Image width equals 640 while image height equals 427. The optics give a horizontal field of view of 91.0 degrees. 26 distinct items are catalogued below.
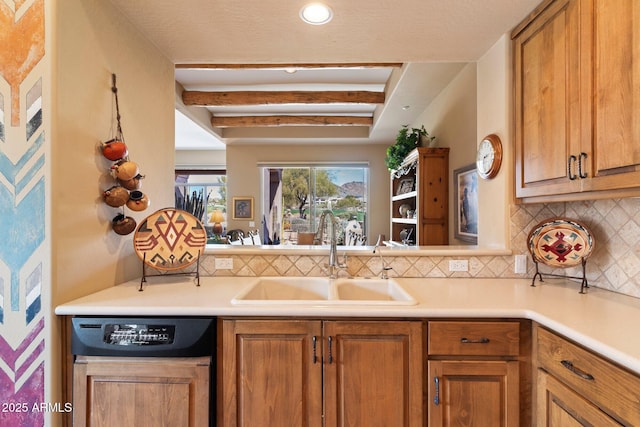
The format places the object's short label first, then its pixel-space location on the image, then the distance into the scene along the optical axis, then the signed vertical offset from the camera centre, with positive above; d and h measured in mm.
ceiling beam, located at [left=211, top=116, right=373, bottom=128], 4773 +1436
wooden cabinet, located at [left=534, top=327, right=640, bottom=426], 836 -517
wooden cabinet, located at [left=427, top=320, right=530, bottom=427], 1189 -605
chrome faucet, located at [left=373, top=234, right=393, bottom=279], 1717 -294
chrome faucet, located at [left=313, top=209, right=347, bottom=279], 1717 -205
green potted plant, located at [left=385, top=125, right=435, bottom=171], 3717 +854
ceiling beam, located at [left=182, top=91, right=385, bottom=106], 3832 +1440
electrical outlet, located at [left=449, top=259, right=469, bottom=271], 1780 -284
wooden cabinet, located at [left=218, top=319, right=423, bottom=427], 1217 -620
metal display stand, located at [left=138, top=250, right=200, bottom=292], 1610 -339
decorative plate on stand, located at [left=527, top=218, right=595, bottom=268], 1497 -135
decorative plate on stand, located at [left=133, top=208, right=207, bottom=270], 1623 -134
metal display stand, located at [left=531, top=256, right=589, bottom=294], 1426 -318
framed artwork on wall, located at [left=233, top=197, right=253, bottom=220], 6012 +121
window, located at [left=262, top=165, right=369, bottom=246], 5969 +374
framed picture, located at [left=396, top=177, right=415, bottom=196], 3841 +374
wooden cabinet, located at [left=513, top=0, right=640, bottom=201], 1080 +469
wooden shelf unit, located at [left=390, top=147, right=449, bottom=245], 3221 +192
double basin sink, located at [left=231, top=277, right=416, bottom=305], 1614 -399
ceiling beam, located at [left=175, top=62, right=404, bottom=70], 2807 +1345
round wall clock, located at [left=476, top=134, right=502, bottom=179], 1803 +347
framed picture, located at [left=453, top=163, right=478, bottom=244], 2652 +105
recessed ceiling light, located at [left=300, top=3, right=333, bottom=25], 1535 +1007
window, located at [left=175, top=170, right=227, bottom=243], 7180 +513
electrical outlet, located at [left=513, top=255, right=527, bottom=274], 1745 -272
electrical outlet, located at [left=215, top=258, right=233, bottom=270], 1840 -291
